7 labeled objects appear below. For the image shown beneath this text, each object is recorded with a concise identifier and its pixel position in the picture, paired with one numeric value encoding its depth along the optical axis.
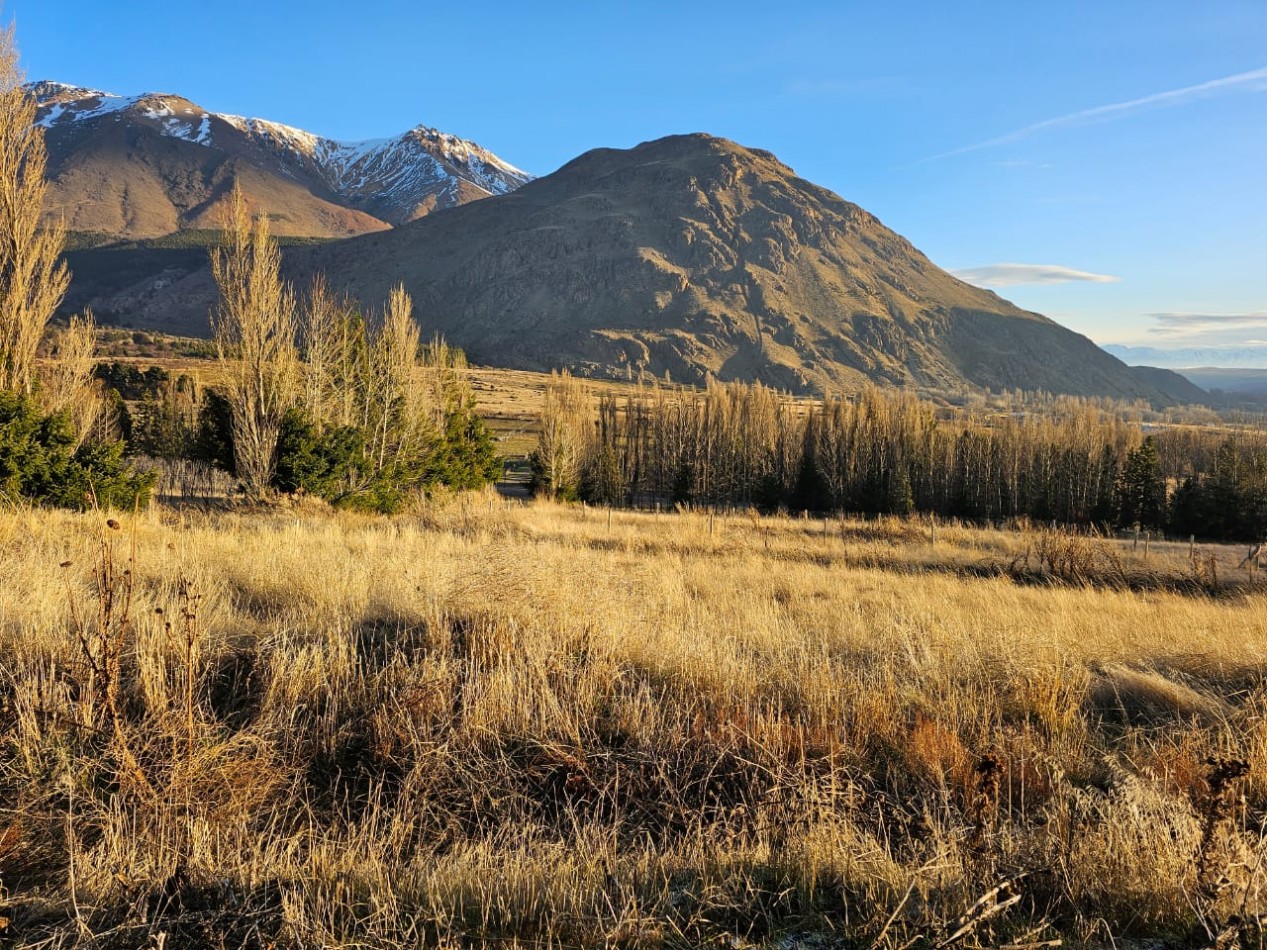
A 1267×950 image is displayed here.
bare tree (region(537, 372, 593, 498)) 39.59
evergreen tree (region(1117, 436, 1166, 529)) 42.03
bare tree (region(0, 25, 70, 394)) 14.20
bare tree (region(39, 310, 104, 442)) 20.06
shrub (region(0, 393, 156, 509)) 12.56
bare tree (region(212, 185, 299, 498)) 18.25
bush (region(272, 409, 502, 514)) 18.91
